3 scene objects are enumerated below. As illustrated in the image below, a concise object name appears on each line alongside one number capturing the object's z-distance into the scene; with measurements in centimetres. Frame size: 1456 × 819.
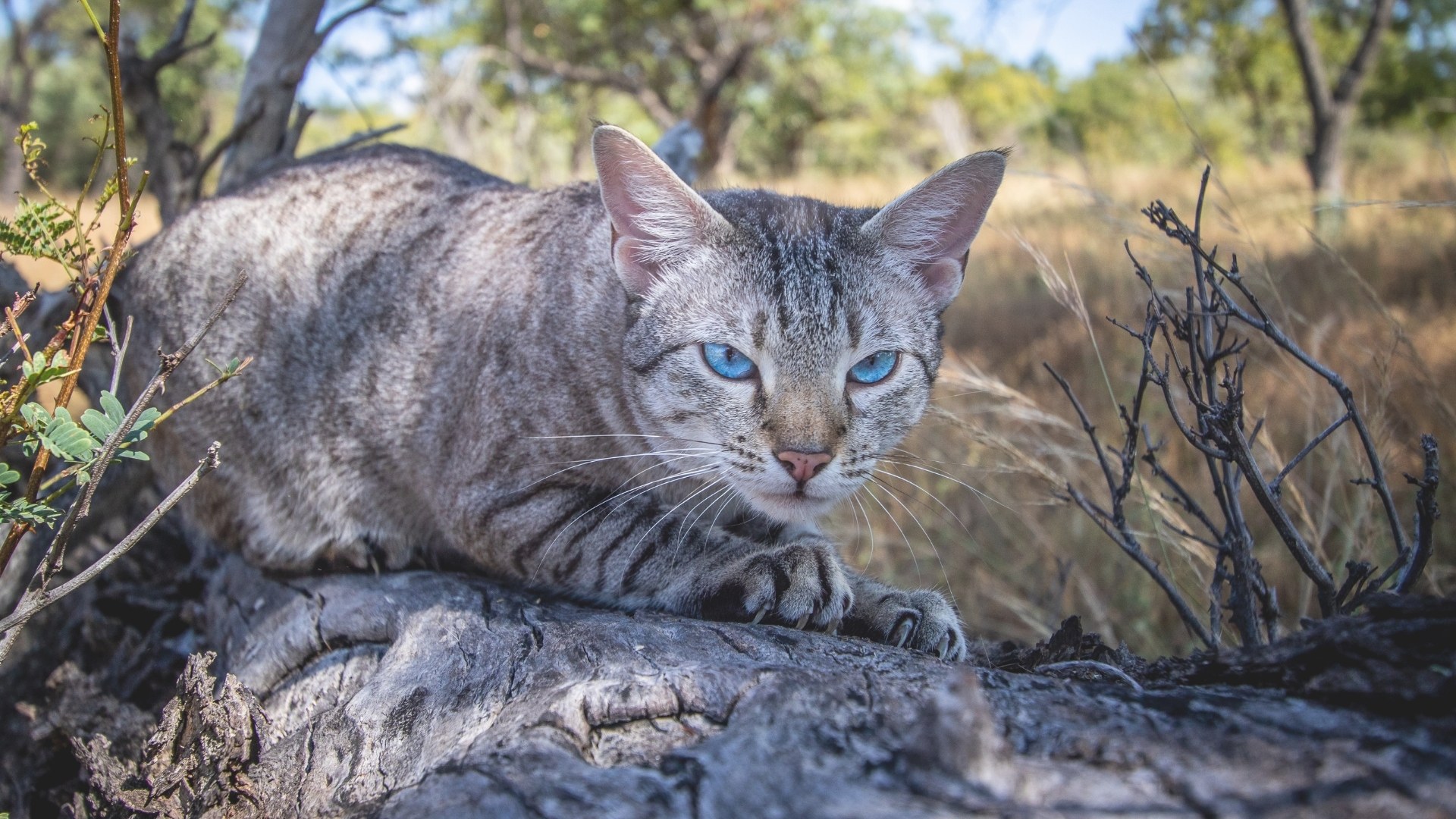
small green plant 44
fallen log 35
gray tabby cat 51
